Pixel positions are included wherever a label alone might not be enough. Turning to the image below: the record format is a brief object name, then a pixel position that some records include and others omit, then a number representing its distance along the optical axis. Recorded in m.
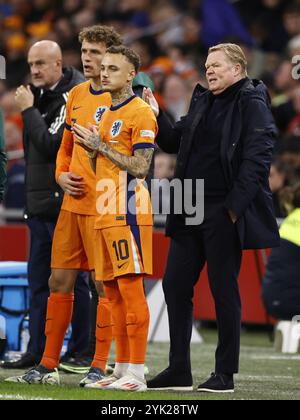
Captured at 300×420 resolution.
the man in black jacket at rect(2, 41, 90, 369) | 17.31
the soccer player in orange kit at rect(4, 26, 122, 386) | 15.30
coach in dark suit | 14.46
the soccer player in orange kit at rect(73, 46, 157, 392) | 14.45
